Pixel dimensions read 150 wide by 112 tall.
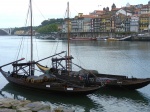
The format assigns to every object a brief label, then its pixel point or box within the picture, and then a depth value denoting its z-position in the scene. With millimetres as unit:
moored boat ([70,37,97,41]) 168562
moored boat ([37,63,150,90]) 29819
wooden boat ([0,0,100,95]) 27094
